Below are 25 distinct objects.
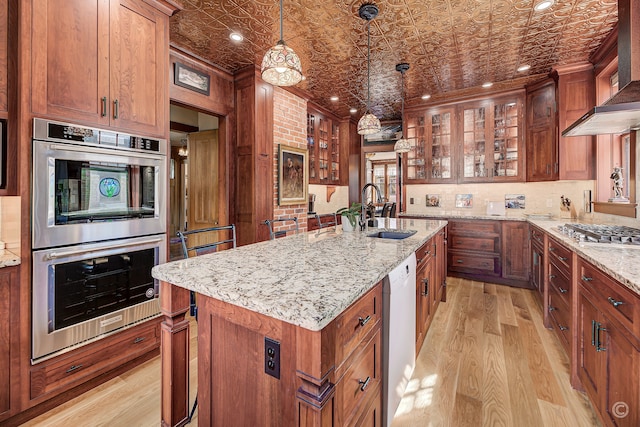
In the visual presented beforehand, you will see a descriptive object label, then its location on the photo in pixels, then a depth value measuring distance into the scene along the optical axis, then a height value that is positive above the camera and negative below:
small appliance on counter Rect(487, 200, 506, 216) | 4.38 +0.04
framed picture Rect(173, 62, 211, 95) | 3.01 +1.48
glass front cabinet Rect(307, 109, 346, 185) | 4.91 +1.17
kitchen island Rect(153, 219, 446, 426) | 0.81 -0.43
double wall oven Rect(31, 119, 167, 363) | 1.62 -0.13
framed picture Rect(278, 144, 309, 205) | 3.89 +0.52
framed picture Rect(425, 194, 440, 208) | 4.88 +0.20
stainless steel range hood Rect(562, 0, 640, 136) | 1.70 +0.82
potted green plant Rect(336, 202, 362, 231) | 2.37 -0.05
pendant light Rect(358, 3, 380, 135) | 2.56 +0.84
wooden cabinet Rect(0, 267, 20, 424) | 1.49 -0.69
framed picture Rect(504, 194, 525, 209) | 4.29 +0.16
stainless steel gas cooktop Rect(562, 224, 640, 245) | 1.75 -0.15
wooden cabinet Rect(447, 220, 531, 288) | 3.82 -0.56
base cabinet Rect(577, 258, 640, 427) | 1.13 -0.63
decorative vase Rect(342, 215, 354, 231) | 2.39 -0.11
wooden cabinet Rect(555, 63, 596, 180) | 3.35 +1.18
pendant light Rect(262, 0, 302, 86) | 1.50 +0.80
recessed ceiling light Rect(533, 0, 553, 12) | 2.28 +1.68
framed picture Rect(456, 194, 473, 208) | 4.65 +0.19
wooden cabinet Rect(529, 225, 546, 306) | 2.81 -0.52
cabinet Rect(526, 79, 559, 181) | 3.68 +1.06
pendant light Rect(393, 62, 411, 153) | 3.82 +0.88
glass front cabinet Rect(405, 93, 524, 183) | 4.20 +1.09
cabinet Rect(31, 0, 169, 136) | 1.63 +0.96
